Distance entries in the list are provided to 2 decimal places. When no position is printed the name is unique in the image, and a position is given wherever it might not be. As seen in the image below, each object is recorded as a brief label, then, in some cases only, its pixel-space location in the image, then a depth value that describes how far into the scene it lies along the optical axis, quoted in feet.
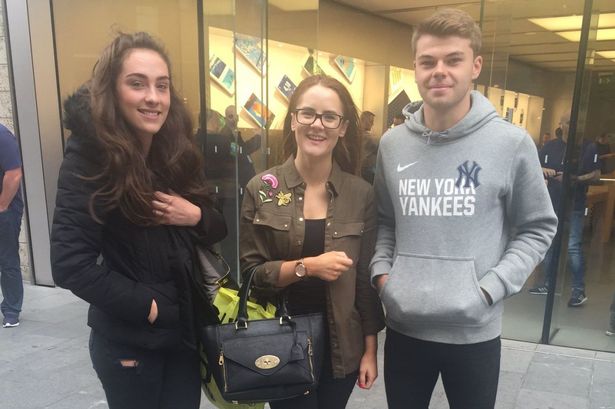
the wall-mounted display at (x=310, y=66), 24.07
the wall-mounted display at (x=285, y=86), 21.65
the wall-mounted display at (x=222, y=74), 19.62
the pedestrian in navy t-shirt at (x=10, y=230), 14.25
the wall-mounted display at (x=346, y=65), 30.26
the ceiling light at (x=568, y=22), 13.60
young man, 5.39
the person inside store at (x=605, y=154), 14.25
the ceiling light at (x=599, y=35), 13.66
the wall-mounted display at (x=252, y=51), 19.43
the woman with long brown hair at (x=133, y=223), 5.28
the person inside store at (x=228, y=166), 19.66
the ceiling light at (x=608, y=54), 13.79
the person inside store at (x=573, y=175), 14.17
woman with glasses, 6.01
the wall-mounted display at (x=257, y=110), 20.58
